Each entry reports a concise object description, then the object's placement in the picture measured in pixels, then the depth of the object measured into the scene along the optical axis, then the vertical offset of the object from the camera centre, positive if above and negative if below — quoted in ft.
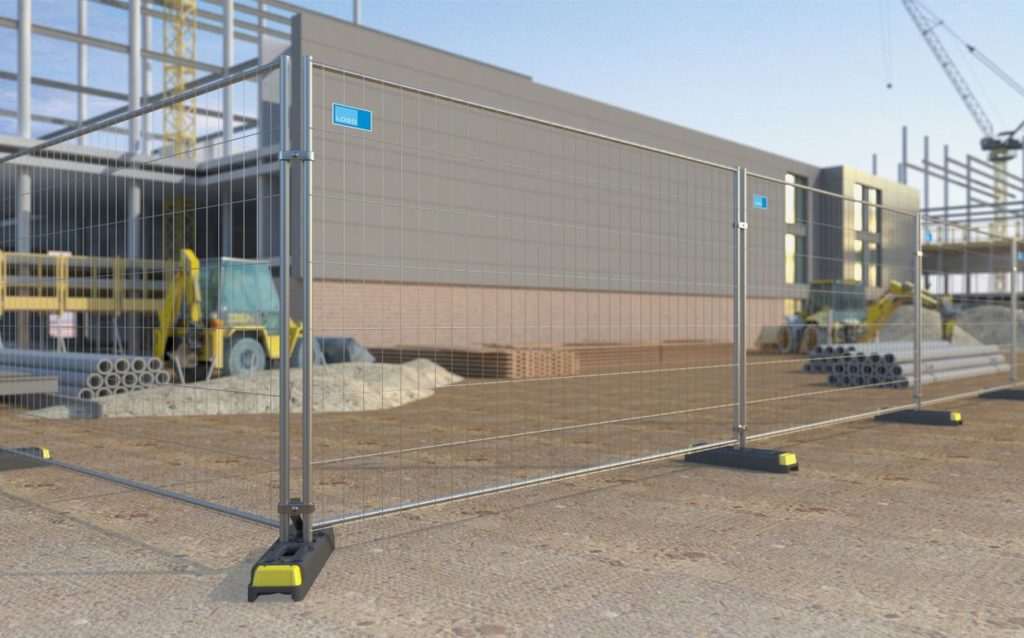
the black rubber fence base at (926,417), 35.24 -4.26
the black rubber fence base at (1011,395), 46.68 -4.33
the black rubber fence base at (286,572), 13.34 -4.20
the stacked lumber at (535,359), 68.85 -3.43
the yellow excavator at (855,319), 92.67 +0.18
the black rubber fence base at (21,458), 25.14 -4.32
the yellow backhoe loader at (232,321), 49.44 -0.04
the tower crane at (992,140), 312.09 +69.87
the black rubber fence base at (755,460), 24.31 -4.24
